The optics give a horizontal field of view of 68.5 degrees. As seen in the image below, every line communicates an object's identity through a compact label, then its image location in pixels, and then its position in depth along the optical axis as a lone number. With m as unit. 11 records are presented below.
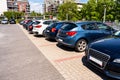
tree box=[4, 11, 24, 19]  39.59
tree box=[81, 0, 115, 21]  18.74
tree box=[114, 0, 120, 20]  17.66
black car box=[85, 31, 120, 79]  2.13
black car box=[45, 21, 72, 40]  5.73
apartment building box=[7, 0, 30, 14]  55.79
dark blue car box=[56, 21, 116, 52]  4.06
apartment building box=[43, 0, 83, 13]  67.00
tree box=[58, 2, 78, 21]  27.40
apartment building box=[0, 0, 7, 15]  49.90
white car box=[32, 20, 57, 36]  7.18
